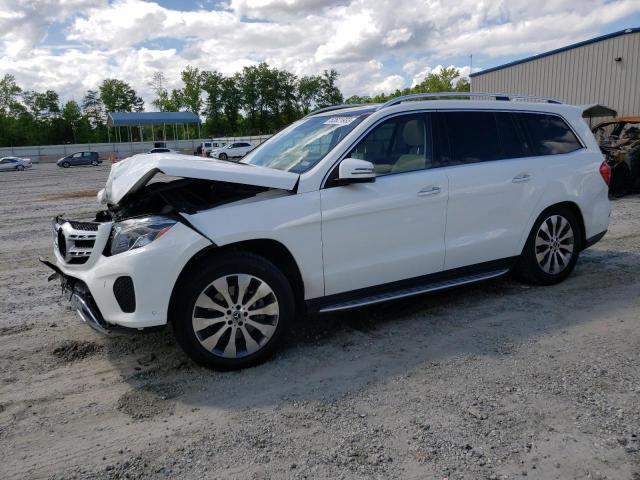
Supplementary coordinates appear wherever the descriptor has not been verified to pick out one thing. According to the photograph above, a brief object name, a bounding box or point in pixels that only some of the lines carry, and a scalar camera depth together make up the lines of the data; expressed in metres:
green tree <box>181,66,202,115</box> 89.75
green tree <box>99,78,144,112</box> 96.88
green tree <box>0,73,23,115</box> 86.69
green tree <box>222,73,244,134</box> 92.56
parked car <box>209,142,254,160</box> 45.80
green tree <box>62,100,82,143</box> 88.69
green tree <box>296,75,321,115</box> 95.12
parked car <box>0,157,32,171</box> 45.99
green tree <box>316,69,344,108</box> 95.50
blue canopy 71.23
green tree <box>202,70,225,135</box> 91.12
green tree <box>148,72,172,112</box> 91.88
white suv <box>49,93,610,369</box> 3.58
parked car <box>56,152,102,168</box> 48.91
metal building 21.48
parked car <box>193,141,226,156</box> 57.26
